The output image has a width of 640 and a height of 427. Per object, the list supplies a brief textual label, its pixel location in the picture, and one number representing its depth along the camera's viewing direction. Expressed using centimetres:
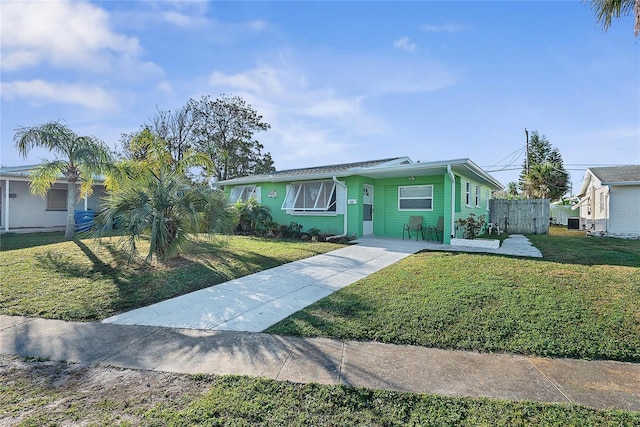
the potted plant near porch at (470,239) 951
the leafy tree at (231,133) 2568
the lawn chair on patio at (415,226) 1177
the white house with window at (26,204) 1394
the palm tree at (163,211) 638
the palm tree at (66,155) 1034
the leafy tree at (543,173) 2345
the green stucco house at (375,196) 1101
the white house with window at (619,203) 1317
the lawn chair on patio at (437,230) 1135
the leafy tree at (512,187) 3994
